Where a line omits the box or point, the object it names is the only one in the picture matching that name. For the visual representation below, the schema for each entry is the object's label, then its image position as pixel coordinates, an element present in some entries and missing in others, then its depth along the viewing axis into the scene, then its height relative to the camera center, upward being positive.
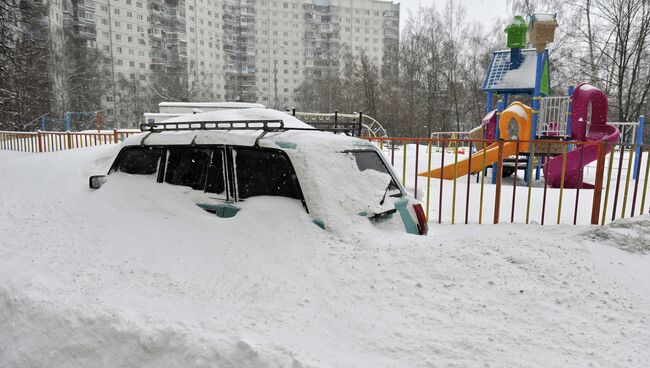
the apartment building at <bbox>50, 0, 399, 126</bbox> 55.81 +13.72
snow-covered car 3.57 -0.44
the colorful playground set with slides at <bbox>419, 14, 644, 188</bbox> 10.94 +0.43
